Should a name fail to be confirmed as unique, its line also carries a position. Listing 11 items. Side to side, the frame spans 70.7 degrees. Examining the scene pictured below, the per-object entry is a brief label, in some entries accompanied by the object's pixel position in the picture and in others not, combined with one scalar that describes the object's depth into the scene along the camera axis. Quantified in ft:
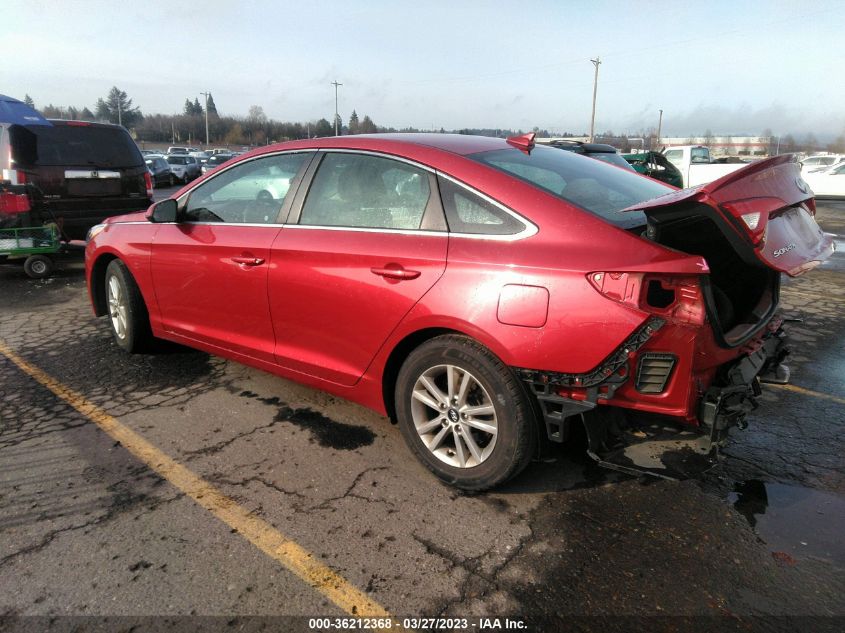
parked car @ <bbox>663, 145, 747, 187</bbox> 62.54
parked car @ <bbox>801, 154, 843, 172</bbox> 74.90
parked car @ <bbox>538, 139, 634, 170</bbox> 35.60
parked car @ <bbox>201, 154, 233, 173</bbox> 113.46
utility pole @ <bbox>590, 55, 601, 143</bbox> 162.65
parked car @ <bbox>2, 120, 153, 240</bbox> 24.66
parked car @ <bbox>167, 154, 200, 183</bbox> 99.09
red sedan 7.84
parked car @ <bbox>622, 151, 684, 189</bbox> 44.45
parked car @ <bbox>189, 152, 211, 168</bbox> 118.13
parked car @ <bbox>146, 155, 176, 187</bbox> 86.54
